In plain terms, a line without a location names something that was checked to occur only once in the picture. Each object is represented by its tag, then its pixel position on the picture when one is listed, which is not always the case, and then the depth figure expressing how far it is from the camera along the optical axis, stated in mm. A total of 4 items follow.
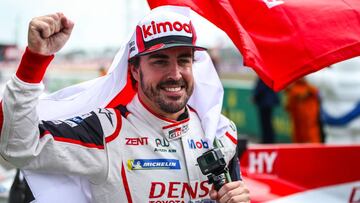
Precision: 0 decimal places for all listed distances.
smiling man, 3657
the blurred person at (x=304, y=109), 14287
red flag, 4096
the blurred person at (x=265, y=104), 15039
